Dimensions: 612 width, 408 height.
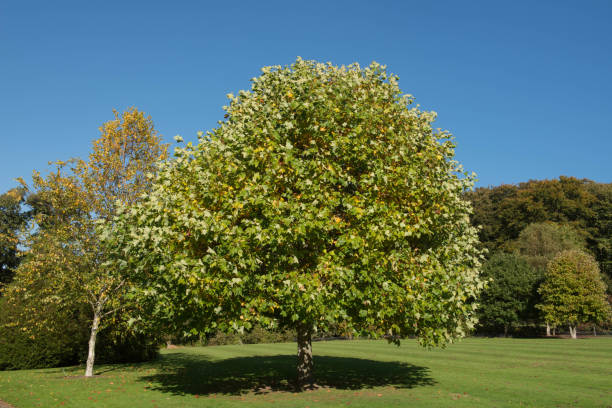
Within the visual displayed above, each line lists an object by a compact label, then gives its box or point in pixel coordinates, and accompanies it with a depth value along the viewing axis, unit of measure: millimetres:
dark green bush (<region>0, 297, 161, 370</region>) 26969
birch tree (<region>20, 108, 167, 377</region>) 23578
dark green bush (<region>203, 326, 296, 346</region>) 59031
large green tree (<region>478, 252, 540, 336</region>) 58812
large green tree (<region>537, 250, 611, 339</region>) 53250
